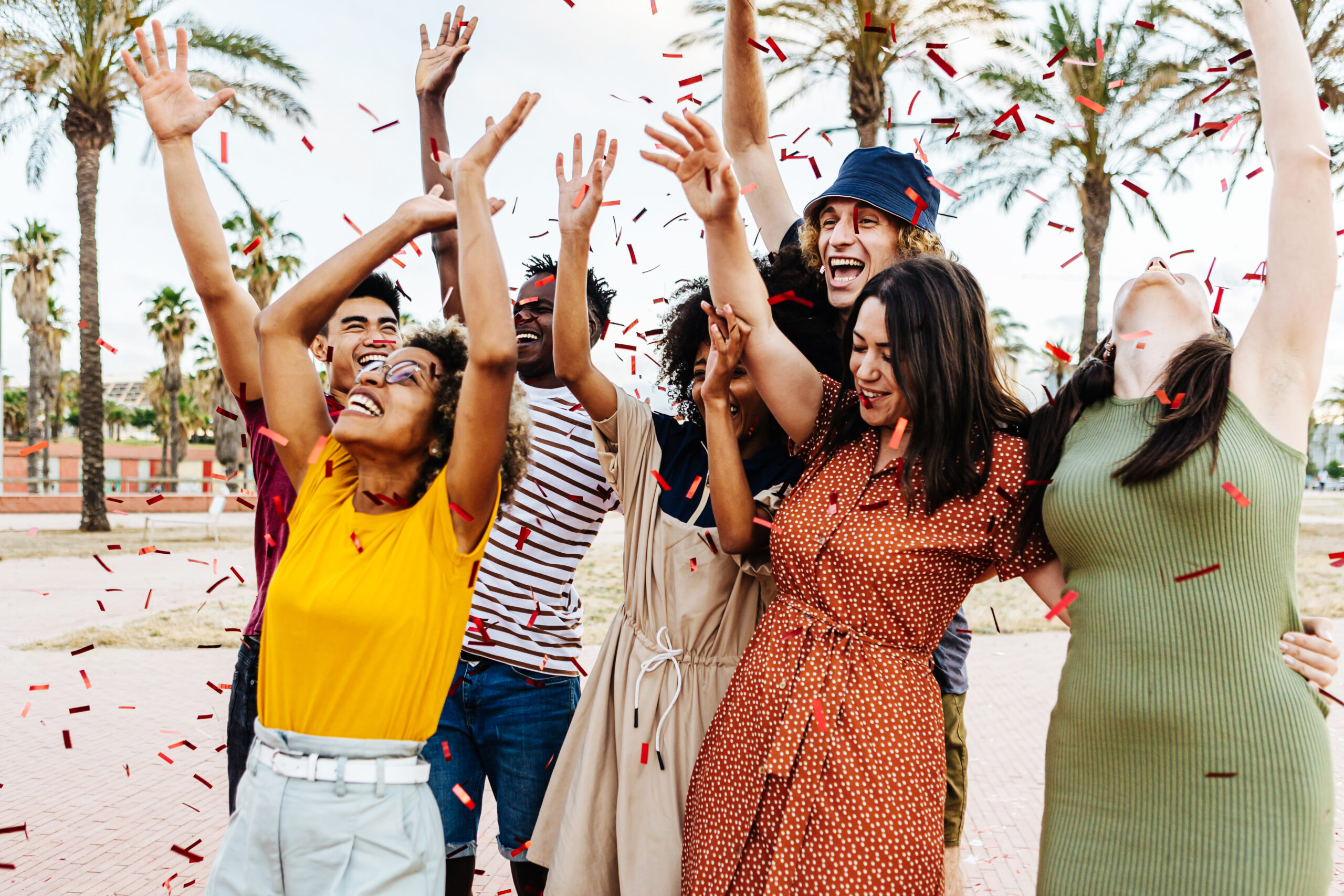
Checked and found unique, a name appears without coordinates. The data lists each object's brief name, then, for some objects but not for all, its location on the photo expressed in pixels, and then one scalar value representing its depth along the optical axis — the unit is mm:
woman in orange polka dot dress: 2373
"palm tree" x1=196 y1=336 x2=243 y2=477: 39469
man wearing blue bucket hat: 3203
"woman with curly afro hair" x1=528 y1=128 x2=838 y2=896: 2695
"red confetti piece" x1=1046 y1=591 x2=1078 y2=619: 2371
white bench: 21922
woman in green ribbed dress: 2137
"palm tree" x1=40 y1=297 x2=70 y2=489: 43469
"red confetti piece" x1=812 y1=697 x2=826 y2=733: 2418
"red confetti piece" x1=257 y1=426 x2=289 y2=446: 2600
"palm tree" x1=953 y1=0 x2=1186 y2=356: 15586
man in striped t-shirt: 3254
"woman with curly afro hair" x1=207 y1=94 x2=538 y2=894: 2254
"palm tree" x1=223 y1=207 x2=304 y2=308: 30422
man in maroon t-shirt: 2742
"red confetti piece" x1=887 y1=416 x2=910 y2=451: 2617
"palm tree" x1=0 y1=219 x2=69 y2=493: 38125
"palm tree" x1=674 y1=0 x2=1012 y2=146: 13742
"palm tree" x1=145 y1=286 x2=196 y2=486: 39812
